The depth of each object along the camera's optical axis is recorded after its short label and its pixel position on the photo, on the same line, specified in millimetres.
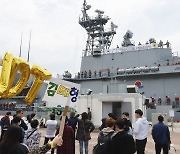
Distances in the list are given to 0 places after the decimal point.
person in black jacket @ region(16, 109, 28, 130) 6039
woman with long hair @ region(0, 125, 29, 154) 2785
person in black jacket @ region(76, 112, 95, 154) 7363
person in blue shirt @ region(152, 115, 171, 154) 6542
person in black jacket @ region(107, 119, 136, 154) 3783
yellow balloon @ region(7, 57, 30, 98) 5082
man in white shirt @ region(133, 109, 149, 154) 6359
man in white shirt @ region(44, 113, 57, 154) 7508
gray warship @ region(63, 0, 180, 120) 31234
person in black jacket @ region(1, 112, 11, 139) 8267
